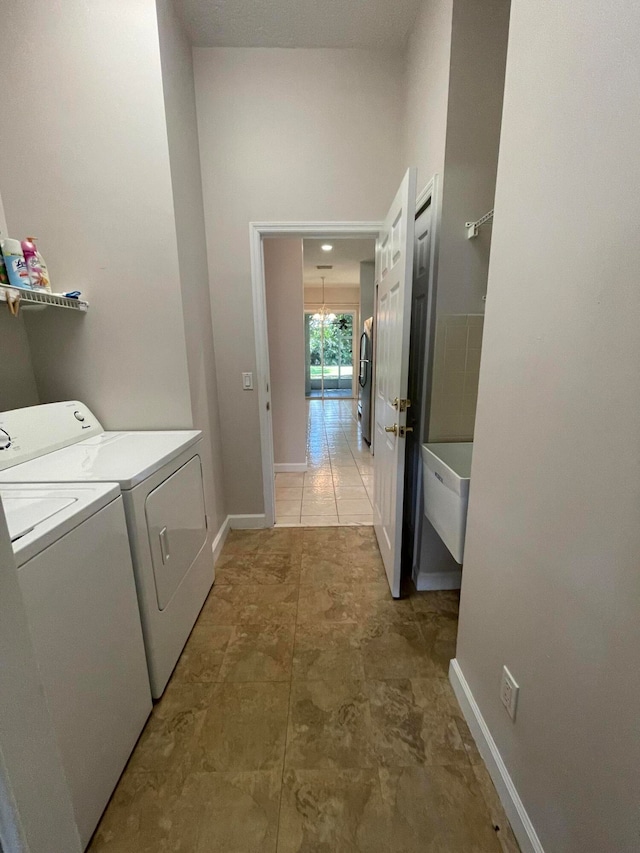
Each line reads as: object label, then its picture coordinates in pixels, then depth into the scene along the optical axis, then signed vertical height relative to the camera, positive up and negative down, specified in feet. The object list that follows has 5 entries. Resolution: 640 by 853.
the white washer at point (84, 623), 2.60 -2.36
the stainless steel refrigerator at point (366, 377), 15.22 -1.18
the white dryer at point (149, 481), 3.89 -1.63
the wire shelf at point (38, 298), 4.35 +0.79
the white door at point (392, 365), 4.77 -0.23
